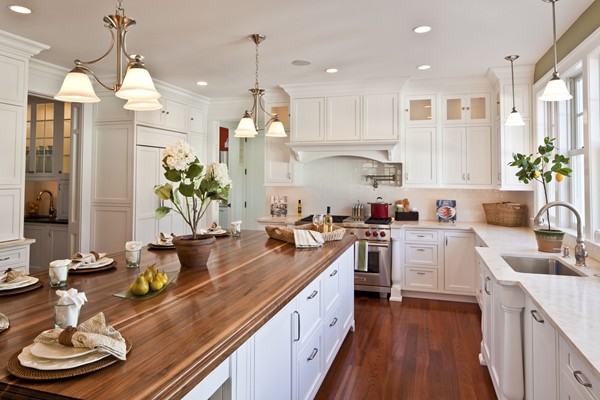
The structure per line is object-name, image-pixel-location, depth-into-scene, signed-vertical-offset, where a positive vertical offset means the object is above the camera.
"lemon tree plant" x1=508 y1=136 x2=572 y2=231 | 2.59 +0.31
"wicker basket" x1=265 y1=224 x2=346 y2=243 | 2.95 -0.20
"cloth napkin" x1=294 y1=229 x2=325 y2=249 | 2.75 -0.22
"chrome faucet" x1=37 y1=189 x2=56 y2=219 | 5.46 +0.02
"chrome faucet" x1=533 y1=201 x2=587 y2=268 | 2.30 -0.24
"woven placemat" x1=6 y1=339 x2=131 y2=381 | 0.91 -0.40
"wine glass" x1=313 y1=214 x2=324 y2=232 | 3.22 -0.11
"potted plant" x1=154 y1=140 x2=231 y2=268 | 1.85 +0.11
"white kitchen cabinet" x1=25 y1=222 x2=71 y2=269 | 4.99 -0.48
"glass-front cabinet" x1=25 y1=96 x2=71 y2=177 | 5.22 +0.96
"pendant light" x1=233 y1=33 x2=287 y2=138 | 3.24 +0.71
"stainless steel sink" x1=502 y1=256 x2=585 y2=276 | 2.61 -0.38
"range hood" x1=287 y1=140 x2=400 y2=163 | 4.74 +0.76
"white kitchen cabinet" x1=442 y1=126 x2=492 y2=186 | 4.61 +0.65
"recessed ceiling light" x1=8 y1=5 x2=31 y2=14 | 2.81 +1.46
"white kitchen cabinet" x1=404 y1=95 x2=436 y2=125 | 4.79 +1.25
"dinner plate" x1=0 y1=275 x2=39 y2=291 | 1.60 -0.33
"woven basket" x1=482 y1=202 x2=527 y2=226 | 4.34 -0.05
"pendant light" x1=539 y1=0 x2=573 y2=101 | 2.38 +0.74
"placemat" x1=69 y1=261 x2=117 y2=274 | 1.94 -0.32
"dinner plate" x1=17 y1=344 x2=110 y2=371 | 0.94 -0.39
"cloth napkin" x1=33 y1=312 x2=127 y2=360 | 0.99 -0.35
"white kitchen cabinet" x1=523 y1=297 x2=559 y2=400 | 1.63 -0.67
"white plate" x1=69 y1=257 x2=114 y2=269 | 1.96 -0.30
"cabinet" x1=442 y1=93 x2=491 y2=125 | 4.62 +1.22
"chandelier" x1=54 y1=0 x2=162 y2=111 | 1.86 +0.62
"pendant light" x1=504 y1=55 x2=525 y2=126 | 3.56 +0.83
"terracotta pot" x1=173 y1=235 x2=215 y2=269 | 2.04 -0.23
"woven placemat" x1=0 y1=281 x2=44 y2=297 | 1.57 -0.35
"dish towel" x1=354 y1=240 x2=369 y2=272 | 4.46 -0.56
